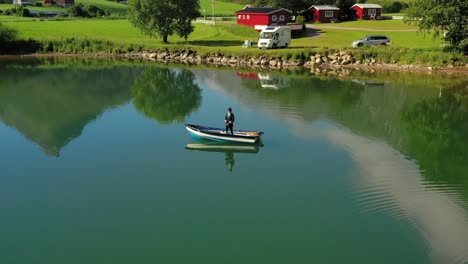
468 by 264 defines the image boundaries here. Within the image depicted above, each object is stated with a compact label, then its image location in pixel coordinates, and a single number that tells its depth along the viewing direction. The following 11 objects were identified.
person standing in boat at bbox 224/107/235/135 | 28.73
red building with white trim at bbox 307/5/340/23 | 96.38
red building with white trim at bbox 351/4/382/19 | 99.25
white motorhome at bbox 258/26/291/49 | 67.88
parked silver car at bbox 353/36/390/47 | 66.94
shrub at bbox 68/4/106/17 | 116.94
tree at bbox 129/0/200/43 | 71.06
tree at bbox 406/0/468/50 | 55.59
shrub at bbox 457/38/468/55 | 56.11
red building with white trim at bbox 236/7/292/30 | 84.75
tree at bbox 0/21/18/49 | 73.00
